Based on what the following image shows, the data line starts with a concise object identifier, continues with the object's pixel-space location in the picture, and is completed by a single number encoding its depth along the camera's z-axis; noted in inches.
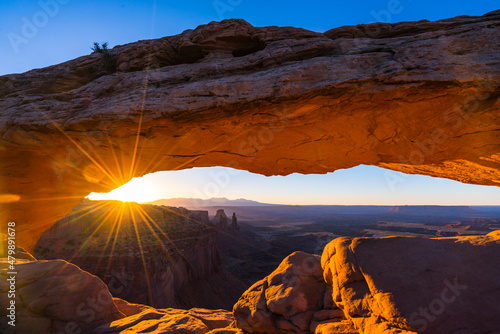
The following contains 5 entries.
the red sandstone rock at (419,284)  109.5
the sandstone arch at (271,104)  223.9
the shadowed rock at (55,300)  205.0
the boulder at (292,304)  167.3
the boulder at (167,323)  207.6
